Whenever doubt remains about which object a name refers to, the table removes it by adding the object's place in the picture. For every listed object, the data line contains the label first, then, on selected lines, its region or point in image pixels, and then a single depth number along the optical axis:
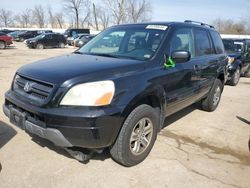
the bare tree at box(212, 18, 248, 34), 38.97
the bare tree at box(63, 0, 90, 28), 45.14
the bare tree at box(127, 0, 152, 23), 39.99
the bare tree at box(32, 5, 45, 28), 64.71
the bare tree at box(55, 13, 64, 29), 64.54
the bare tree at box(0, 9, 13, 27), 67.03
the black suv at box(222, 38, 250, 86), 6.97
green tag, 2.75
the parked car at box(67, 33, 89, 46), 24.13
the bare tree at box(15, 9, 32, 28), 67.80
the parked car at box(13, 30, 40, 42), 26.09
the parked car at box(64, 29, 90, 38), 27.63
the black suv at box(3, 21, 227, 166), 2.07
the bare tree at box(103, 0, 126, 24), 30.54
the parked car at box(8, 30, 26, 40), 26.32
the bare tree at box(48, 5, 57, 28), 65.66
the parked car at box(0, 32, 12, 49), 17.05
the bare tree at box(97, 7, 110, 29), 50.06
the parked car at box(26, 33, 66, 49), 18.83
